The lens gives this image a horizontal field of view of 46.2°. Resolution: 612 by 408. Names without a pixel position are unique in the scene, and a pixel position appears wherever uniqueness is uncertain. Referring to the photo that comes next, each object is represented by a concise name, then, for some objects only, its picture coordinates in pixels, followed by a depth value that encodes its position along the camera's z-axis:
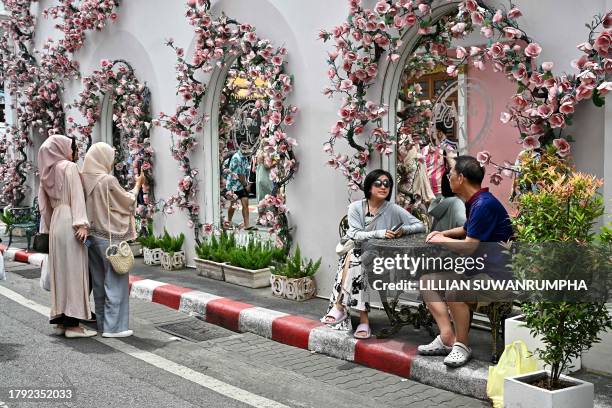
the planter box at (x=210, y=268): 8.83
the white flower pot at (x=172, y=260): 9.75
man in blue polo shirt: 5.10
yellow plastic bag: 4.46
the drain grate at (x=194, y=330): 6.75
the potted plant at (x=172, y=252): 9.76
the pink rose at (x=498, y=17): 5.46
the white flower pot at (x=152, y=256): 10.14
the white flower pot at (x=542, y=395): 4.03
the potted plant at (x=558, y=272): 3.97
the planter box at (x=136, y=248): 11.05
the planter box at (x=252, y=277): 8.28
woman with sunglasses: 5.98
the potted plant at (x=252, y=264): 8.30
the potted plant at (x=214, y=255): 8.84
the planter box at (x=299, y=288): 7.59
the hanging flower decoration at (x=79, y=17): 11.23
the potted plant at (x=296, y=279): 7.61
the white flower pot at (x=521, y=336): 4.93
